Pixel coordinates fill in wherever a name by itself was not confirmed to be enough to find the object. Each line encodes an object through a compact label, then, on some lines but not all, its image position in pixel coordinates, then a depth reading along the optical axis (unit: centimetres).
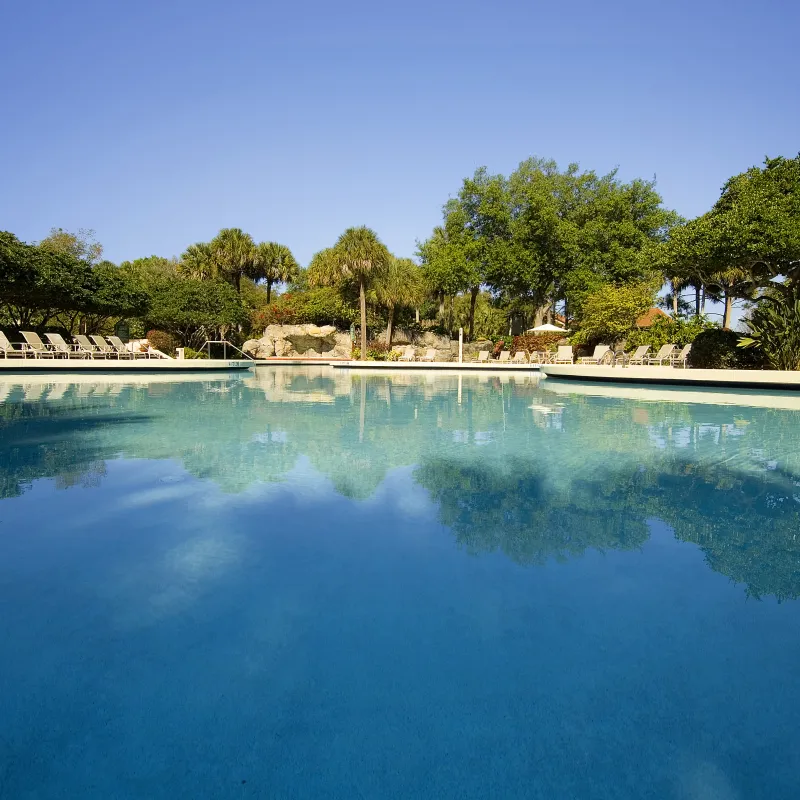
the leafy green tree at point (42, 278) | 2012
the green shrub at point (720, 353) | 1739
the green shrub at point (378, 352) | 3068
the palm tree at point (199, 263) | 3731
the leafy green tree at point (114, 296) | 2436
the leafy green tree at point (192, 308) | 2955
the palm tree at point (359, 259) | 2805
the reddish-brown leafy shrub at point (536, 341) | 2956
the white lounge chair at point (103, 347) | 2214
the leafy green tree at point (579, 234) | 3225
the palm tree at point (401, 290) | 3412
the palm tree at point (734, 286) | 1709
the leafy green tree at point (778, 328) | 1521
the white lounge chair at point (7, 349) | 1950
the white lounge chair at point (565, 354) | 2419
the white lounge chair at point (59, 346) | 2075
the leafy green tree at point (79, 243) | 3956
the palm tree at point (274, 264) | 3941
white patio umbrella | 2723
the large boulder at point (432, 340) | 3734
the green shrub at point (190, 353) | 2845
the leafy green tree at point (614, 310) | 2575
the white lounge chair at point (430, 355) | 2943
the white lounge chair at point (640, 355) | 2112
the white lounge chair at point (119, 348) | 2249
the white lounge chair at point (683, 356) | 1898
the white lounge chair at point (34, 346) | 2030
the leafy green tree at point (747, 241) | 1497
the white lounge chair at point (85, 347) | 2148
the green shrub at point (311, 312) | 3666
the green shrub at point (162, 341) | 2912
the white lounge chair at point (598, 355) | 2395
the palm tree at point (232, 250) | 3797
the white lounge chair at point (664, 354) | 2045
